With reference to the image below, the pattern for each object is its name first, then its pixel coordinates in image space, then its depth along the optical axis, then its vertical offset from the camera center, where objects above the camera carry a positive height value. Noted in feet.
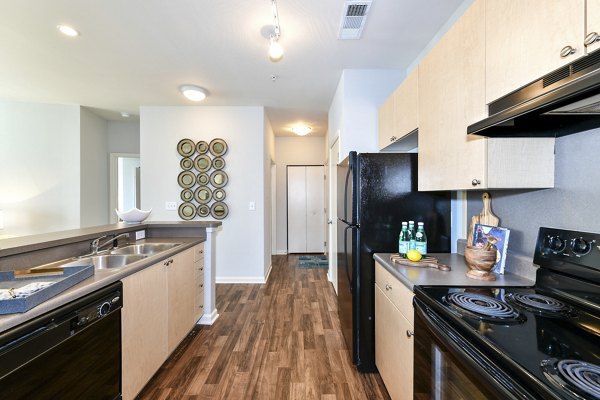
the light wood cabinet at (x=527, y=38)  2.55 +1.79
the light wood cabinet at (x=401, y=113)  6.05 +2.27
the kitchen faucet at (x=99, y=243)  5.90 -1.09
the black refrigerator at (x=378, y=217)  6.10 -0.47
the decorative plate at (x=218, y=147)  12.93 +2.53
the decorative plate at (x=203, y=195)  13.00 +0.12
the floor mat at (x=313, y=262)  16.07 -4.22
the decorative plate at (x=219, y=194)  13.03 +0.17
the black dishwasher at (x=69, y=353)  2.86 -2.03
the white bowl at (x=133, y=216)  7.82 -0.55
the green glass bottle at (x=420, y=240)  5.65 -0.96
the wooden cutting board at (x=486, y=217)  5.03 -0.40
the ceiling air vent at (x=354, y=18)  6.14 +4.59
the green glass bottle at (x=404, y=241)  5.69 -0.97
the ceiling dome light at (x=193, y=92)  10.60 +4.39
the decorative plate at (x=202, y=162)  12.93 +1.77
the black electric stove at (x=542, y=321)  1.97 -1.35
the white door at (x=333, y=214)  11.40 -0.79
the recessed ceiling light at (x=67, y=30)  7.03 +4.62
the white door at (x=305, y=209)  19.20 -0.87
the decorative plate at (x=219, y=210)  13.01 -0.63
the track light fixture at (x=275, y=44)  6.06 +3.64
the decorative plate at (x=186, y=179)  12.98 +0.93
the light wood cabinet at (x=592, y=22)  2.31 +1.59
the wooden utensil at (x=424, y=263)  4.90 -1.29
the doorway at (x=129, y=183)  19.20 +1.10
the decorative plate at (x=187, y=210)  13.01 -0.63
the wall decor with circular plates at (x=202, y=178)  12.94 +0.98
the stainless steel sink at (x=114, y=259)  5.79 -1.41
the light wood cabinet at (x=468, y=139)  3.82 +1.02
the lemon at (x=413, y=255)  5.21 -1.17
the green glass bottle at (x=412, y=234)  5.65 -0.86
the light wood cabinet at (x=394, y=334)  4.22 -2.54
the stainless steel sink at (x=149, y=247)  7.11 -1.39
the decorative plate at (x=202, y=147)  12.93 +2.52
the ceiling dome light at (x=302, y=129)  15.76 +4.21
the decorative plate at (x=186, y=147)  12.92 +2.52
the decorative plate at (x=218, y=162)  12.93 +1.77
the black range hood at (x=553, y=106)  2.26 +0.95
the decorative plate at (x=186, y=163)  12.89 +1.72
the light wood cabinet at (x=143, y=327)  4.83 -2.67
